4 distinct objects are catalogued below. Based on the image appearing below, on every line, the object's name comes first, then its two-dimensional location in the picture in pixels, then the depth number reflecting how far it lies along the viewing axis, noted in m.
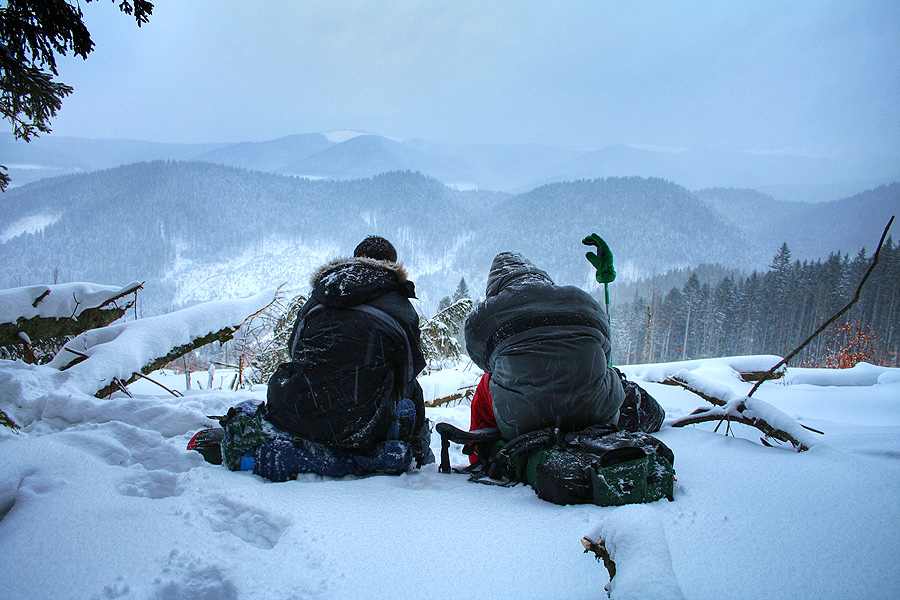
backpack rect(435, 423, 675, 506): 1.92
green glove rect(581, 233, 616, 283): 4.31
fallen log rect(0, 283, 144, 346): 4.53
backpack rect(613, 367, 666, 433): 3.22
